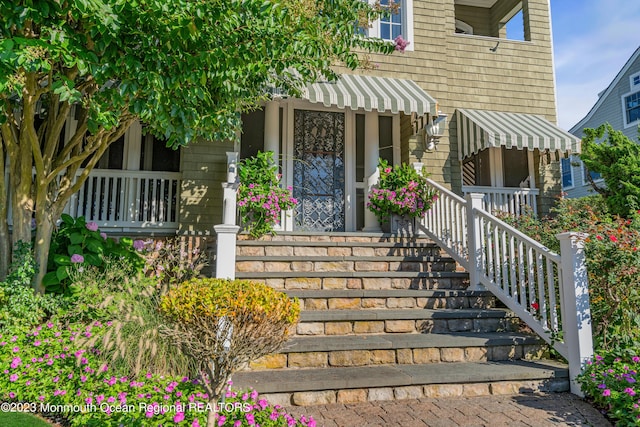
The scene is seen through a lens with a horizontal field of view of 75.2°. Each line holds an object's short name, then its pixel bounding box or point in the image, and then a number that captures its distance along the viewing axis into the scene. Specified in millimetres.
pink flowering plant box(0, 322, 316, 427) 2828
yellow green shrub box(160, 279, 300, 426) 2369
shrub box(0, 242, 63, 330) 4289
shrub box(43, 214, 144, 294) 4887
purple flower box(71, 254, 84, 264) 4922
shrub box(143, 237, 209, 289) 5762
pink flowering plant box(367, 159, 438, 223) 7137
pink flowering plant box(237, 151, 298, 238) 6398
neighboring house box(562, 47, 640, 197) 13898
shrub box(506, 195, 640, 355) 4164
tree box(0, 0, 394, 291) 3373
